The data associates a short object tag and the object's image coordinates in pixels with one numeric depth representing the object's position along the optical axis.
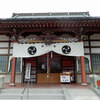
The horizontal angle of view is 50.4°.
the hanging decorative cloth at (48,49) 6.87
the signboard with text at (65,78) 7.55
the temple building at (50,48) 6.26
